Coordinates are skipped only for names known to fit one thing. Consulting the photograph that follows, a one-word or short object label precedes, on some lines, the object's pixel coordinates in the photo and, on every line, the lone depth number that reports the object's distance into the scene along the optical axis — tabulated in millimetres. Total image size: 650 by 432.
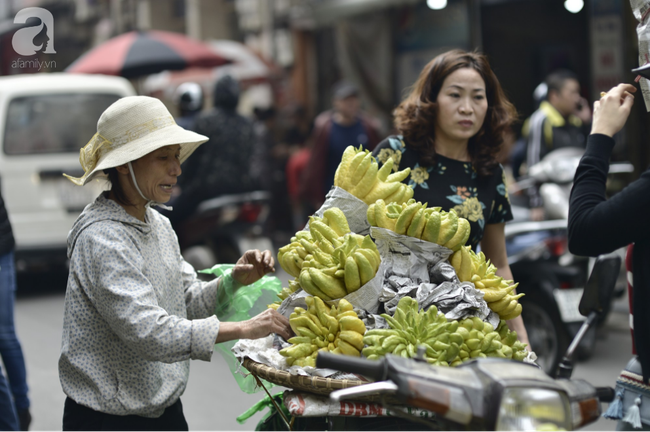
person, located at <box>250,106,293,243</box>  20322
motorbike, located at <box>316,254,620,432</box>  2779
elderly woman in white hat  4250
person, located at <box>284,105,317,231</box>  21508
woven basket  3859
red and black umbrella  20953
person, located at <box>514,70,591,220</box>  13055
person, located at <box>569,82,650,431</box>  4152
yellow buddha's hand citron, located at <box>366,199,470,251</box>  4406
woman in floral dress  5914
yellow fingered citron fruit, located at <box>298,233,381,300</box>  4195
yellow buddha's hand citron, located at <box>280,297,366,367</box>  4082
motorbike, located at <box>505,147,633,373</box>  10437
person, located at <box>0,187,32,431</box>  7508
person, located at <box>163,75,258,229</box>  14125
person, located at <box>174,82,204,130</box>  15367
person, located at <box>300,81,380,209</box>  15602
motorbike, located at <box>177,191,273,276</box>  14727
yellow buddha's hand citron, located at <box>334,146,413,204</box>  4828
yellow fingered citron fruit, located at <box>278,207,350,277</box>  4488
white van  15703
